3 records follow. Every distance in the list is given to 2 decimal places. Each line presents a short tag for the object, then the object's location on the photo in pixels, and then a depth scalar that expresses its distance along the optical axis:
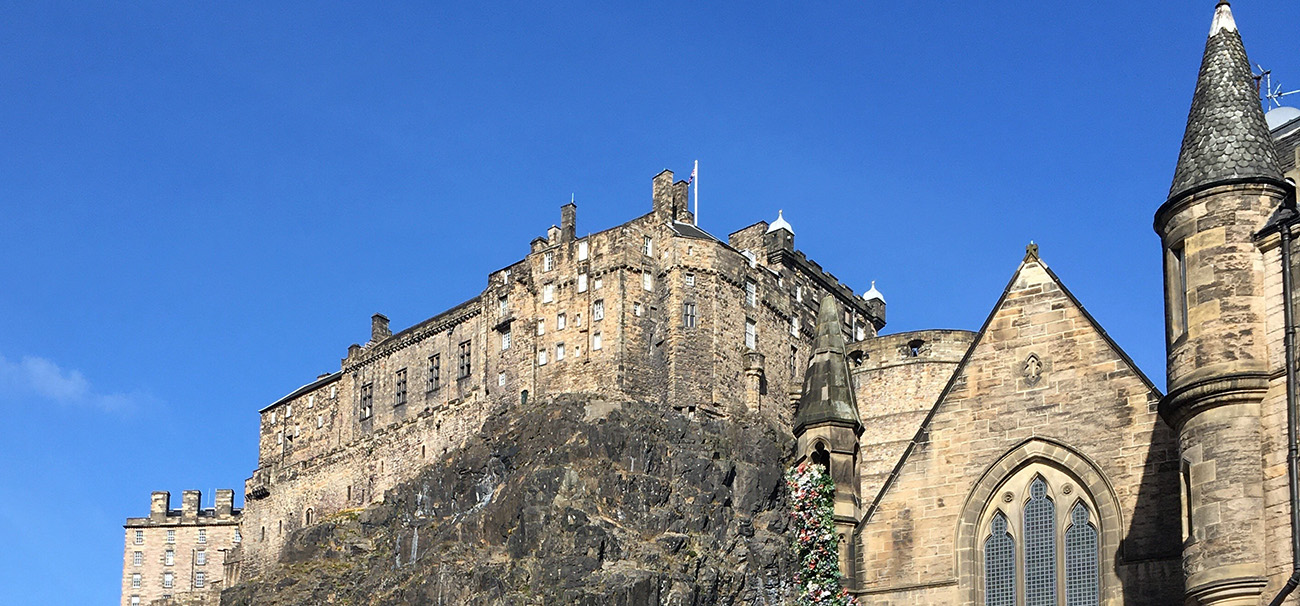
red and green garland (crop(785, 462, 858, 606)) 23.44
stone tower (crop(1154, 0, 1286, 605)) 17.86
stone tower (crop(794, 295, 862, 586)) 24.12
